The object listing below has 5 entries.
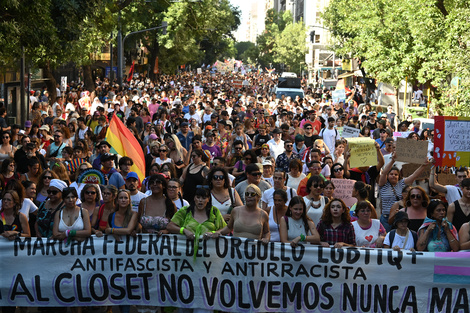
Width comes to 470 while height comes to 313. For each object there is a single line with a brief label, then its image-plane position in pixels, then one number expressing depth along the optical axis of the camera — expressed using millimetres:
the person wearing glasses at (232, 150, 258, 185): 10891
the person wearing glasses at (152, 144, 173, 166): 11492
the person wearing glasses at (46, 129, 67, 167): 12406
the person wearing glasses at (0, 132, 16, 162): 12469
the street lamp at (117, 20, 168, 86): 36141
